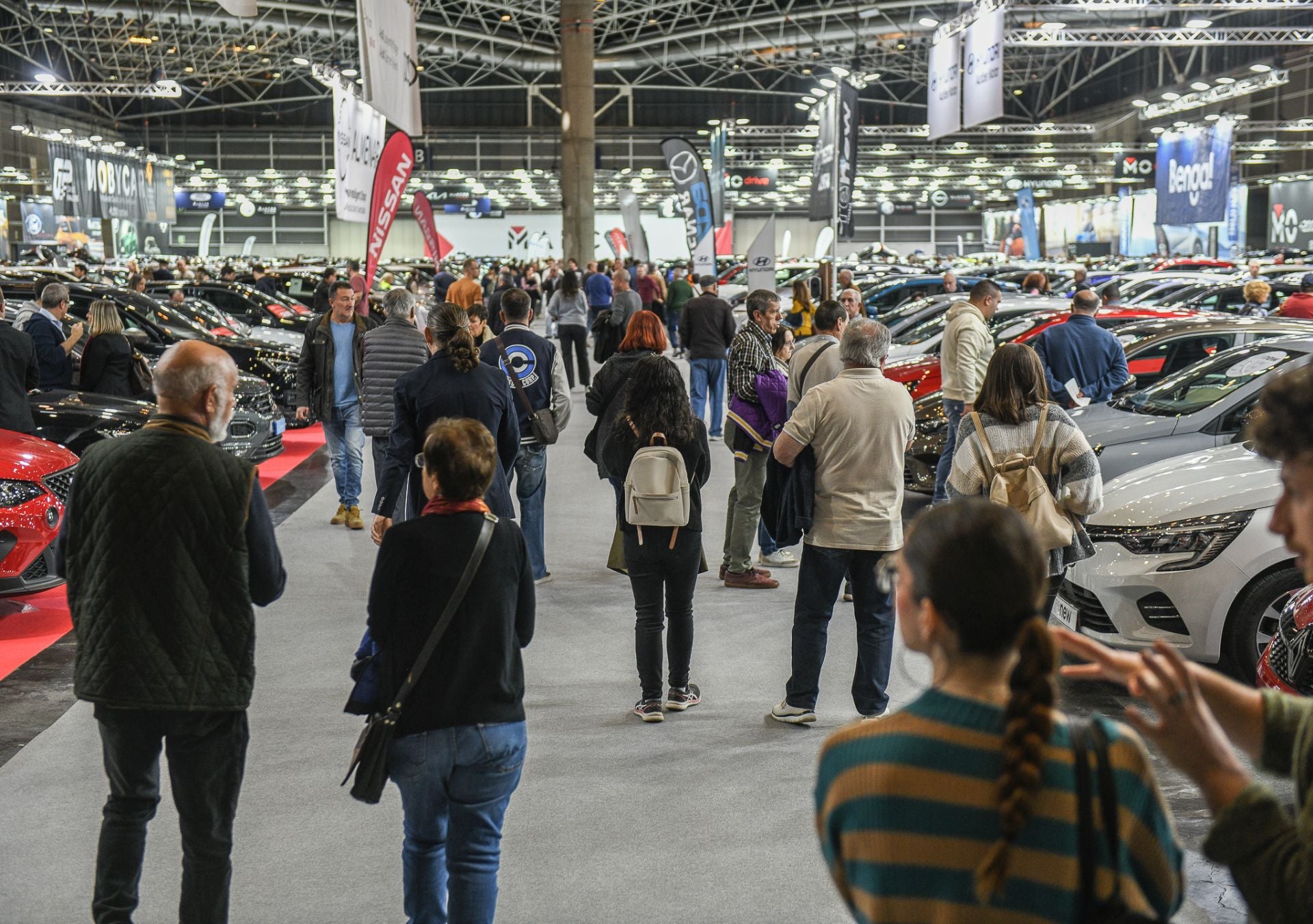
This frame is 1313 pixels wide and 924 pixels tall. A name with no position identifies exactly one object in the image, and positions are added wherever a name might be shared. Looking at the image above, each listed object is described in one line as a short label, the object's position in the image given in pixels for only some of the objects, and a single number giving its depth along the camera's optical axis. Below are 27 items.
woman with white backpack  5.55
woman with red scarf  3.26
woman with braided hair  1.69
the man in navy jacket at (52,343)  11.04
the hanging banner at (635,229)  31.03
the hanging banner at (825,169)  16.00
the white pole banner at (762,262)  15.56
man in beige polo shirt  5.42
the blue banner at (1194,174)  30.25
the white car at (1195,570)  5.87
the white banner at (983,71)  17.11
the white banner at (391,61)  9.72
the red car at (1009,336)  12.70
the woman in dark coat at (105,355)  10.89
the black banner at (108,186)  35.06
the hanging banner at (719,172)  24.78
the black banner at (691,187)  21.25
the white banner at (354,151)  11.51
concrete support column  32.09
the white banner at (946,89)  18.70
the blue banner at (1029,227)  45.69
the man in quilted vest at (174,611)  3.33
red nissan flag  11.21
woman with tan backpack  5.39
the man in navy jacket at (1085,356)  9.71
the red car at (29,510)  7.17
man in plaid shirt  7.86
